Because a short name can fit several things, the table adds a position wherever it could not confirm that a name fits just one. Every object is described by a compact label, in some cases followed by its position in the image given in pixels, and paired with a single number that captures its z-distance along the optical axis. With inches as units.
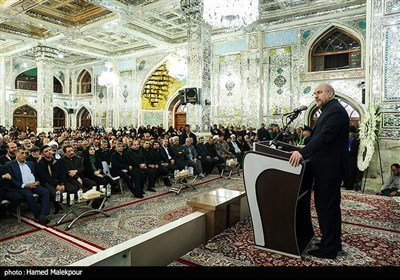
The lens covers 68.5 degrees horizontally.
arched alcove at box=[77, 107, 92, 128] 708.7
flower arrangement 224.2
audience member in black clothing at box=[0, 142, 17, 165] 189.9
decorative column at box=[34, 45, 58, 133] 519.2
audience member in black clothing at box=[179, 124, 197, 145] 331.1
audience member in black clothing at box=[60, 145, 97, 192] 185.8
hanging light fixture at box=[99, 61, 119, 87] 484.7
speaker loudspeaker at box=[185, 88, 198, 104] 335.6
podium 84.7
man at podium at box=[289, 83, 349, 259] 87.3
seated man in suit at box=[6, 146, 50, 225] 156.6
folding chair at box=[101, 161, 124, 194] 221.2
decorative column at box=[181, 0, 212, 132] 341.7
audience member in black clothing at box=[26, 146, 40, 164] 192.1
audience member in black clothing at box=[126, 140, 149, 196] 217.9
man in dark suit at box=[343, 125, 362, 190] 236.5
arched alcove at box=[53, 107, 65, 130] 711.1
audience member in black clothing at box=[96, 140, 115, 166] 233.3
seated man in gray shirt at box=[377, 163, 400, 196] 210.7
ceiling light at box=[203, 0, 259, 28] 212.8
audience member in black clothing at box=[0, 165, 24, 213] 153.2
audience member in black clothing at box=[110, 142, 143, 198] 213.6
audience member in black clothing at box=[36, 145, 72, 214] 172.9
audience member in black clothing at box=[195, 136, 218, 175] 298.2
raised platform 105.7
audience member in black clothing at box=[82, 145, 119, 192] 208.1
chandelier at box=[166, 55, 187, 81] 438.0
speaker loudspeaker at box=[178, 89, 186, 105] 343.3
